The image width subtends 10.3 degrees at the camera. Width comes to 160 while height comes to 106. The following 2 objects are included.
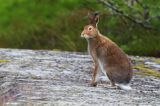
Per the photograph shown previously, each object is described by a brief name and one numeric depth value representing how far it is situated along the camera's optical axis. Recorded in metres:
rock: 10.83
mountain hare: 12.24
